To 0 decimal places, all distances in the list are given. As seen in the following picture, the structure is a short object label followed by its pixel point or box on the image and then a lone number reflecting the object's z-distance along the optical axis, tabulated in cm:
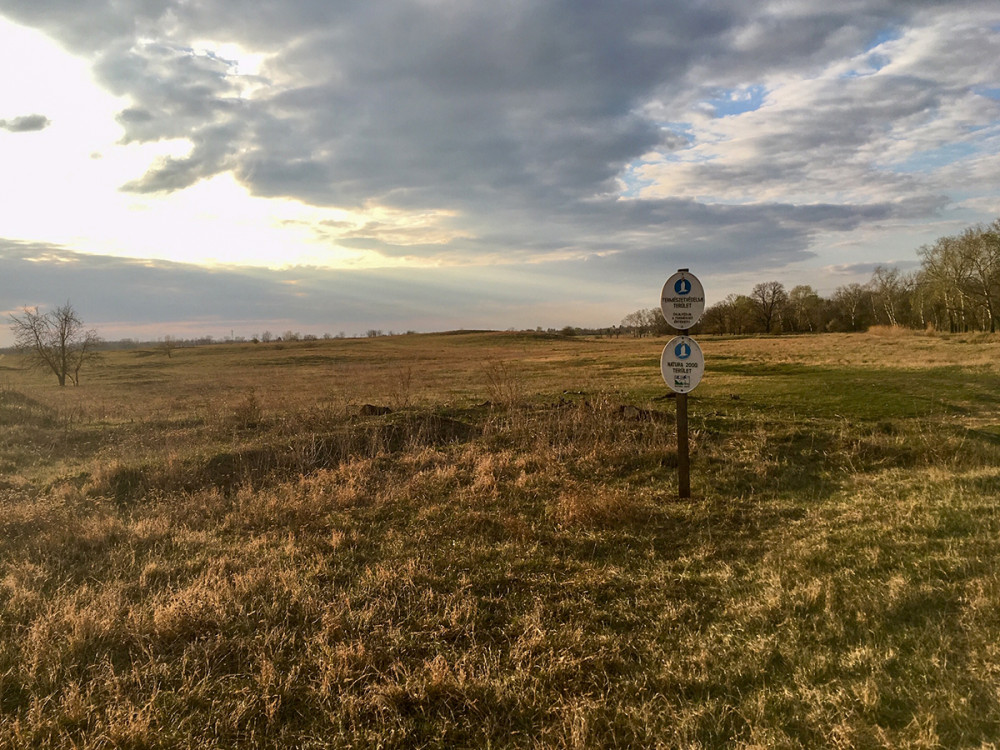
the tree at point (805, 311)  9500
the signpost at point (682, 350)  787
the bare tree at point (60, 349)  4406
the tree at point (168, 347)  8348
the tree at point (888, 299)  8212
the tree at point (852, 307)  8975
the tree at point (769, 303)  10000
